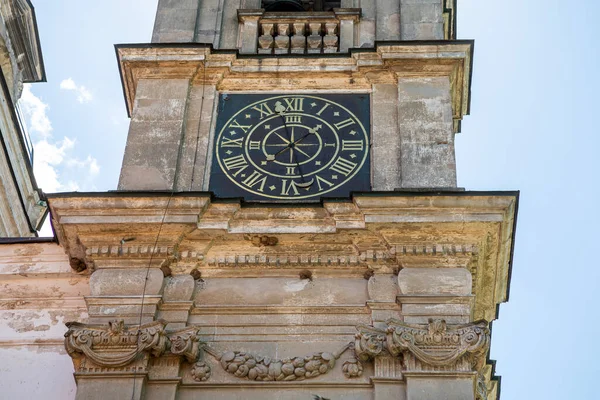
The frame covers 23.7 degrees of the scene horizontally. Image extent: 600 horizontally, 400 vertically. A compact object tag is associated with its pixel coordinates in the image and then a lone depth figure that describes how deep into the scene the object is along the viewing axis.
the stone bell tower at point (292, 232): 13.58
